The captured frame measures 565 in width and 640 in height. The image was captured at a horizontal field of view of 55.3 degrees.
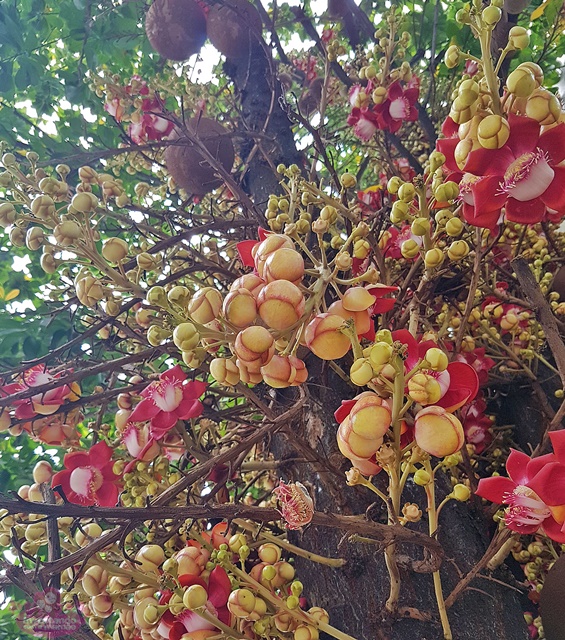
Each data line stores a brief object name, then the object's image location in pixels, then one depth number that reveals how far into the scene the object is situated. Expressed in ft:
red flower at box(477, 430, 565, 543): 1.92
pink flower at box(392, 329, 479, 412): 2.12
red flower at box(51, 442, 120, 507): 3.03
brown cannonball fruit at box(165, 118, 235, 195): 4.99
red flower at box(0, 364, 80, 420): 3.34
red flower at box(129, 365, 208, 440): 2.92
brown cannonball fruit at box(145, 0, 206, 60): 5.67
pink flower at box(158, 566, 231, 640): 2.34
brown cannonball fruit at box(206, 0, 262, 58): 5.60
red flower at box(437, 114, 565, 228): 2.08
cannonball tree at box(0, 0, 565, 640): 1.98
